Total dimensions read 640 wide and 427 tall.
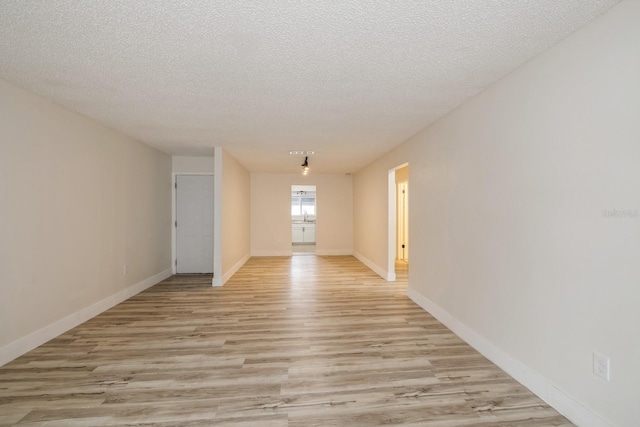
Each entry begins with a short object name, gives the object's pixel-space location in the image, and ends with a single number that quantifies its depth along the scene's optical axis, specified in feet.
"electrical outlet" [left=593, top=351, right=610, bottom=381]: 5.30
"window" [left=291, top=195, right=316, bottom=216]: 40.86
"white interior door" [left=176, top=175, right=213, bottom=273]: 19.58
